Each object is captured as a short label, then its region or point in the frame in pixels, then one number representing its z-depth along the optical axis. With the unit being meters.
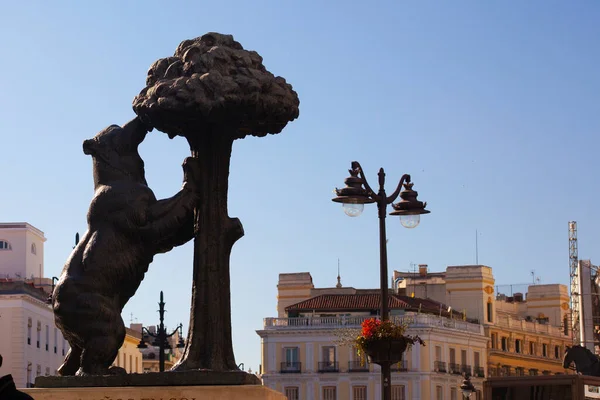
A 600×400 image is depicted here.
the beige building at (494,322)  101.19
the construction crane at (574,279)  86.12
